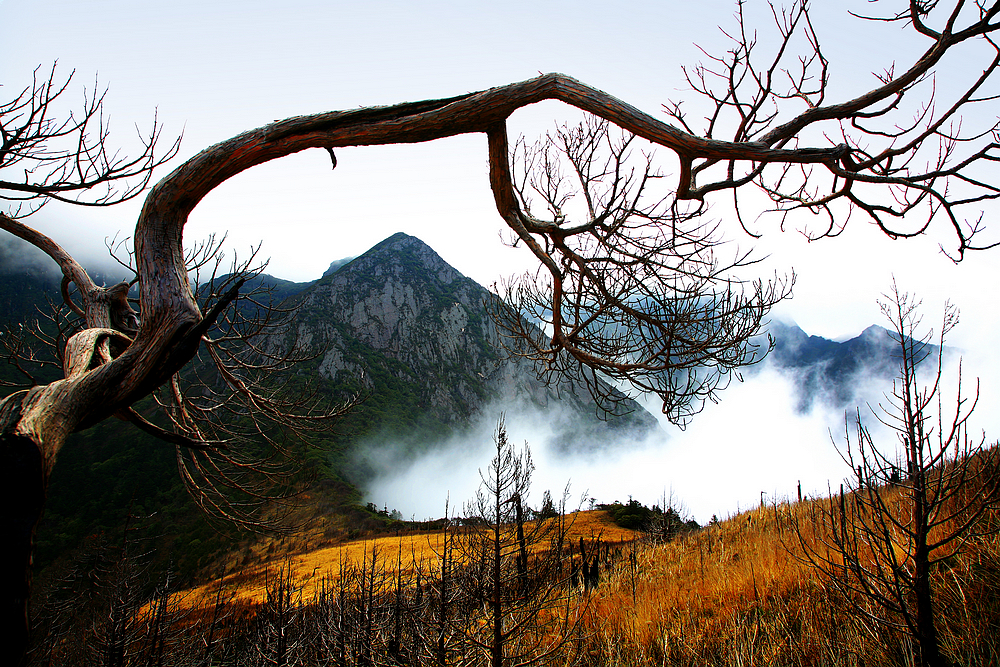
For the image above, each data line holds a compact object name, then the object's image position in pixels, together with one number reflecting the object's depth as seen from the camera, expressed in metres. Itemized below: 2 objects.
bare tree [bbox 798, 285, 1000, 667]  2.87
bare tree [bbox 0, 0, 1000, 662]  1.79
